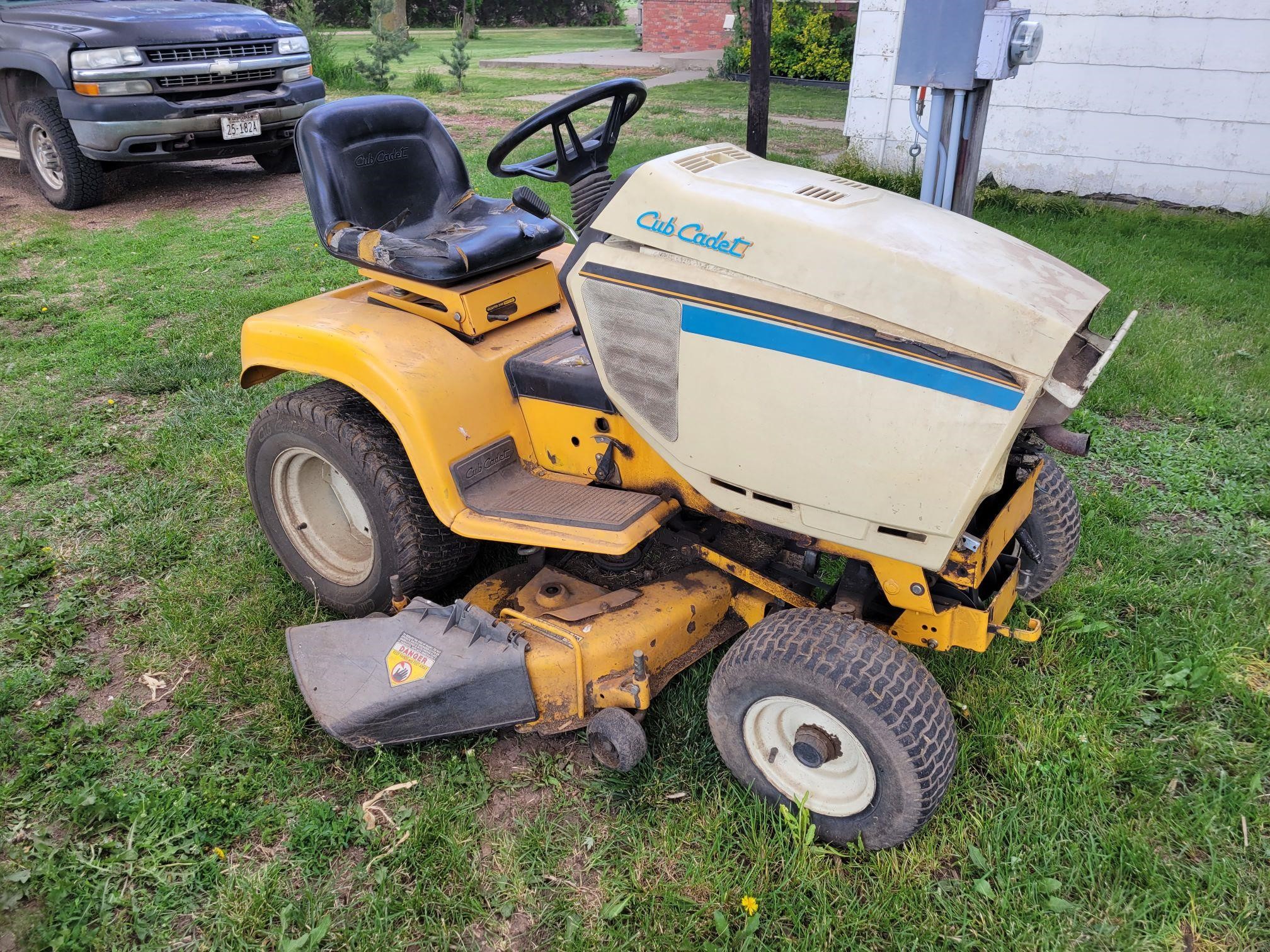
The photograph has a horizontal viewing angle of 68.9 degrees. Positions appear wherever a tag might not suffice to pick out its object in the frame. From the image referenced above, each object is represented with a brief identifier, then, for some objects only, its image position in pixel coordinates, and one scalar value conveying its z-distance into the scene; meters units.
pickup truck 6.50
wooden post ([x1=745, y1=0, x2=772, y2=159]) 3.99
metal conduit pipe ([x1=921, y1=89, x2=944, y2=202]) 3.28
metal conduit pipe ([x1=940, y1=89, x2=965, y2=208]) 3.28
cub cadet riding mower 1.95
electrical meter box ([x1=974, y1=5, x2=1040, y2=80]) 3.10
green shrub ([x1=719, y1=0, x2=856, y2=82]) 14.56
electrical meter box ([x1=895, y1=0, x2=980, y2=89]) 3.08
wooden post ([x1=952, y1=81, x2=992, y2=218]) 3.39
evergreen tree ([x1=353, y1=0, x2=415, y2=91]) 11.90
